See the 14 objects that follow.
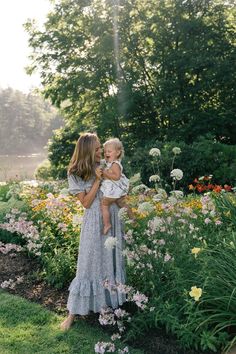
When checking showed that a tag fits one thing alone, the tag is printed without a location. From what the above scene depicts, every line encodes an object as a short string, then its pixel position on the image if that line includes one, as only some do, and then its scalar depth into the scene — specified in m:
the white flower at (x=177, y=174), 4.19
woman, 4.13
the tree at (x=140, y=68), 17.66
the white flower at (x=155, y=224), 3.94
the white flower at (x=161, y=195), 4.19
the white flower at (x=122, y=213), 3.88
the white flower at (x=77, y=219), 4.99
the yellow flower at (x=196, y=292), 3.08
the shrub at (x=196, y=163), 12.10
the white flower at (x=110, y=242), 3.65
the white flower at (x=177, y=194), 4.23
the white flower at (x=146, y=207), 3.83
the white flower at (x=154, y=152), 4.51
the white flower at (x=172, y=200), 4.02
